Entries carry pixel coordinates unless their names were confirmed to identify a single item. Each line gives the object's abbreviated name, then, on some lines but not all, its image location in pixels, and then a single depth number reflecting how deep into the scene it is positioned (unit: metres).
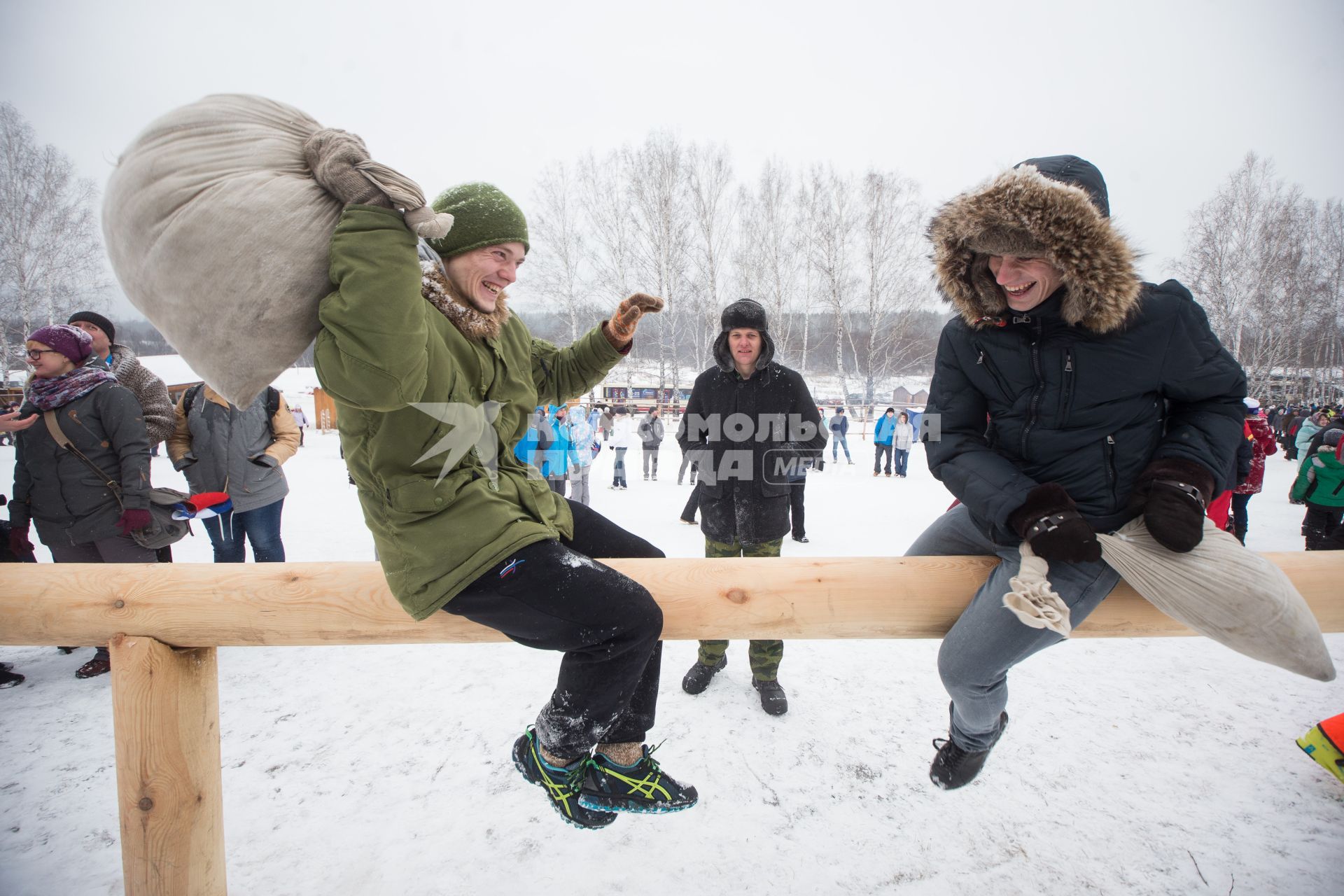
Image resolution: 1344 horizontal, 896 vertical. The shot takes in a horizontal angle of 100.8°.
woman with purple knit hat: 2.84
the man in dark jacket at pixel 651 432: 10.49
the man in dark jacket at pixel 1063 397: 1.31
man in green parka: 1.06
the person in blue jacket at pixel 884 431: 11.32
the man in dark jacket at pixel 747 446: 2.90
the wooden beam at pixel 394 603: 1.54
